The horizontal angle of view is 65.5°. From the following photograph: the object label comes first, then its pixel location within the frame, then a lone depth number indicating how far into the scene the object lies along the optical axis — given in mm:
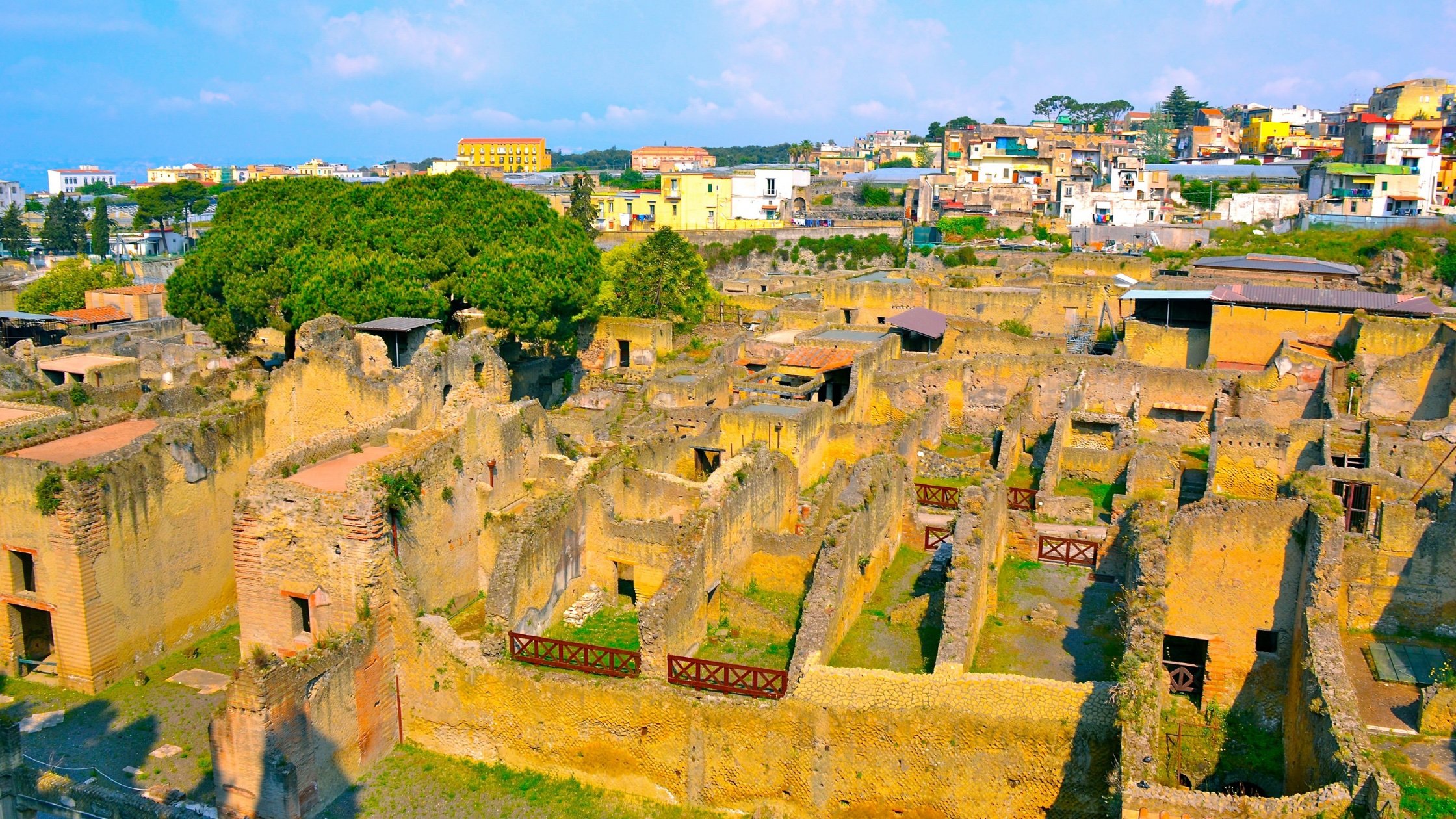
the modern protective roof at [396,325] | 30219
